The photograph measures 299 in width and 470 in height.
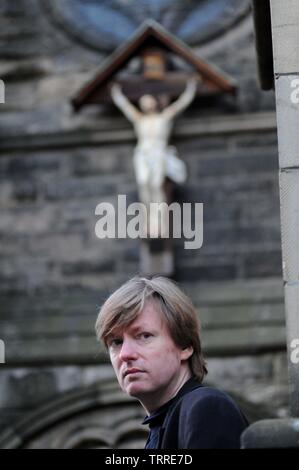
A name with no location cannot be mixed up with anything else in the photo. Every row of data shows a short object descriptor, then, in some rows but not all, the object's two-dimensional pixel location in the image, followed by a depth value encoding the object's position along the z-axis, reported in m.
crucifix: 17.59
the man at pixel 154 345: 4.56
